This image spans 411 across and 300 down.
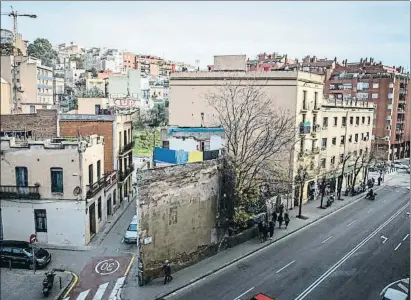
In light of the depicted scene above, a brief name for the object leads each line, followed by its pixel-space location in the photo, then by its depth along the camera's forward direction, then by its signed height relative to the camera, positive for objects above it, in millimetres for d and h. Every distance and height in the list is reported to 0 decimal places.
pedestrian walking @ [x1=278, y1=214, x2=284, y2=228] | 24156 -6984
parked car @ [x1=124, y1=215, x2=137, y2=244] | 19922 -6742
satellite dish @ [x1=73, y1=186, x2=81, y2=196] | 16855 -3889
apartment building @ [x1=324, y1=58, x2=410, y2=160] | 58750 +2008
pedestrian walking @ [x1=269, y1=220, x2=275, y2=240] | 22078 -6823
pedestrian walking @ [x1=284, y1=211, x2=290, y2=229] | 24423 -7036
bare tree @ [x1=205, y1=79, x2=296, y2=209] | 23031 -1147
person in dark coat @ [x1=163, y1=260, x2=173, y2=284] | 15727 -6733
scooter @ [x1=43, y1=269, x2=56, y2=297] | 13703 -6396
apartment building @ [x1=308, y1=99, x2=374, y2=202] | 32438 -2991
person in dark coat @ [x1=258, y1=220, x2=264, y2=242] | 21548 -6750
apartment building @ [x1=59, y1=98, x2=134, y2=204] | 25422 -2048
